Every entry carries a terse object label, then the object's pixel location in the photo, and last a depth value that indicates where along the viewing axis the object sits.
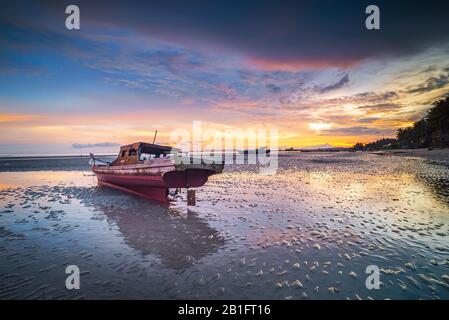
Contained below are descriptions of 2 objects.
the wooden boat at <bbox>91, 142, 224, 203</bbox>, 13.47
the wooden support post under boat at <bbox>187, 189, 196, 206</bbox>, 12.77
